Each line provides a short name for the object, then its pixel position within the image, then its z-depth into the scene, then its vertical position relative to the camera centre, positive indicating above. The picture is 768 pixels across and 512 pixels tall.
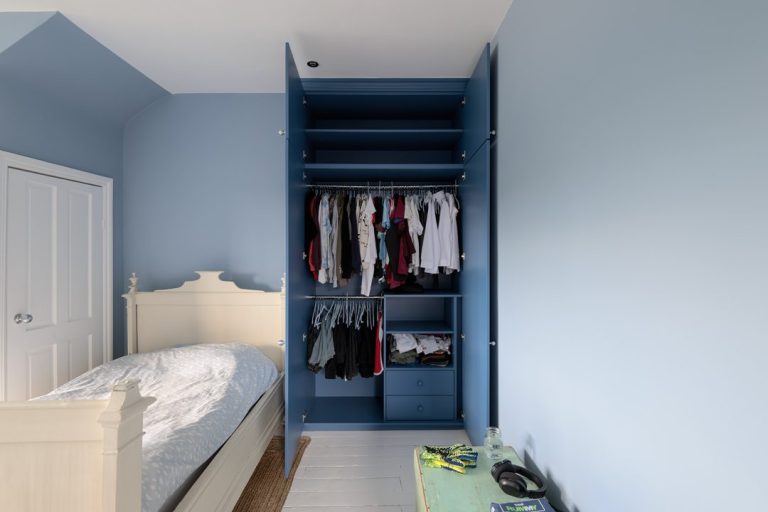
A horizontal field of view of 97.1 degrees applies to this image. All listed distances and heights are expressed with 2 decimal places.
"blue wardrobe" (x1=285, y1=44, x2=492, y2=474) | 2.01 +0.24
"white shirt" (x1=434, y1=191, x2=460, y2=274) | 2.46 +0.16
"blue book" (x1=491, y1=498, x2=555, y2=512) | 1.09 -0.82
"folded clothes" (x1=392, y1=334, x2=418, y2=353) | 2.54 -0.64
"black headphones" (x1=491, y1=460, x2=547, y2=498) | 1.21 -0.83
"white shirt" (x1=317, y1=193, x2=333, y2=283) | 2.49 +0.17
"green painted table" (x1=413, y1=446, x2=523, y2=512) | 1.18 -0.86
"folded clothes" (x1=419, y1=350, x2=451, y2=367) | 2.56 -0.77
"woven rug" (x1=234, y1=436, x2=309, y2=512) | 1.77 -1.28
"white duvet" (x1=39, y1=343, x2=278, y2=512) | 1.25 -0.72
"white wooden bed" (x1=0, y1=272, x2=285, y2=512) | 0.96 -0.56
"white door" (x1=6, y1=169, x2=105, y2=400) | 2.01 -0.14
